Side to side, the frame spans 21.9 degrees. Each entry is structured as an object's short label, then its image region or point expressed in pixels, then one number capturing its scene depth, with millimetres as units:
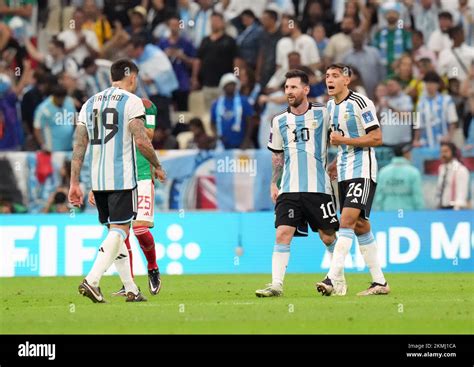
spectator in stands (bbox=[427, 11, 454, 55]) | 21250
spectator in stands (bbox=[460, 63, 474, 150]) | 19719
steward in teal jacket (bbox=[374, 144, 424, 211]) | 18859
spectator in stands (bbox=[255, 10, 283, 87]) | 21281
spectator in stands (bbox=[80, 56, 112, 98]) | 21031
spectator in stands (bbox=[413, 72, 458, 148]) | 19812
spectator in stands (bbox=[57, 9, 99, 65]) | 21984
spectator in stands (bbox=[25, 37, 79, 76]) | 21625
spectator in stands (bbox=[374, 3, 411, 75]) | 21172
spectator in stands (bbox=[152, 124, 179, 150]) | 20453
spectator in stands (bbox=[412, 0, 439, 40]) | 21578
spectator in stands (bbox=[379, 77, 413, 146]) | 19547
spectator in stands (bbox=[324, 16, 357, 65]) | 21266
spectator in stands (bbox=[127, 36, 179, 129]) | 20984
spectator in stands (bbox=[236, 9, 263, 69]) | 21366
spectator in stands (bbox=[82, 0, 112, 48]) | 22438
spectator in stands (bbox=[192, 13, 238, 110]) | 21453
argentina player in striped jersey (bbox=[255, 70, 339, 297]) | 12393
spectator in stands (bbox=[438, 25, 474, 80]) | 20875
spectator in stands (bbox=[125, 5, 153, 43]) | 21906
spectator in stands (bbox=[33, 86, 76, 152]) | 20234
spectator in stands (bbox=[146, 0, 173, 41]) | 22203
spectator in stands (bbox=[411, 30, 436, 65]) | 21109
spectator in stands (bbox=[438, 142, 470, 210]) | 18859
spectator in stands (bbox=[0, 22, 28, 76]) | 22234
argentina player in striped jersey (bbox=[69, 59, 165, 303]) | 11445
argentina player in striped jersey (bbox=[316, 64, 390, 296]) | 12188
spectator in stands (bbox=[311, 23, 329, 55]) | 21406
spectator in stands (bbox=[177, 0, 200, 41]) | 22094
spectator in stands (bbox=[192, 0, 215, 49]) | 22000
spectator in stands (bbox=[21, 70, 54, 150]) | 20953
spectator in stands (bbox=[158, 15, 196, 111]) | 21766
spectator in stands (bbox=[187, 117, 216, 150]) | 20172
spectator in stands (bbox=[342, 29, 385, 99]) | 20875
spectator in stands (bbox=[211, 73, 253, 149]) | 20328
